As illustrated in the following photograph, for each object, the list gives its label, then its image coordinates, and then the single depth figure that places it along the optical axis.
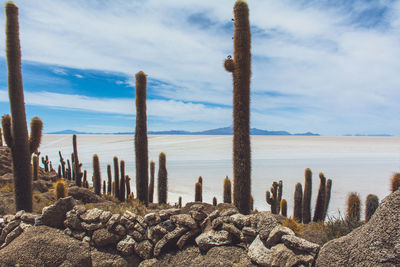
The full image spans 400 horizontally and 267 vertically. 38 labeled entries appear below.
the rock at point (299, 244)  4.11
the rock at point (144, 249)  5.60
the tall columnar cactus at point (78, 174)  18.45
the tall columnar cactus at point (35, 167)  17.50
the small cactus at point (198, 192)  12.61
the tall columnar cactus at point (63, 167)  22.98
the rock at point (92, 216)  6.08
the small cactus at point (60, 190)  8.30
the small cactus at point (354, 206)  7.55
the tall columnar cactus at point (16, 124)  8.33
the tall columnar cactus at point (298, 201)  11.56
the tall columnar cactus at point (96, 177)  15.28
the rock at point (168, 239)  5.50
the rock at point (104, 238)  5.80
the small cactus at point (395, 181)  6.84
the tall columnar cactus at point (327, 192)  11.78
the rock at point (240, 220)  5.12
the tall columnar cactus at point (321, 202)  11.37
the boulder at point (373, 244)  3.45
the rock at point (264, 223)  4.67
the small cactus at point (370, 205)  7.20
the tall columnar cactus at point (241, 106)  7.04
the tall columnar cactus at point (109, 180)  17.17
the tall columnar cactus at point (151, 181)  14.67
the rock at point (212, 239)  5.17
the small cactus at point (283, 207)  11.22
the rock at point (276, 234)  4.44
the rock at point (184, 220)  5.55
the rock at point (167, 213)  5.86
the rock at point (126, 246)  5.68
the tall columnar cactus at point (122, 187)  14.85
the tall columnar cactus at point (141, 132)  11.23
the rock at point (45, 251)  5.59
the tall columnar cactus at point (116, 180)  15.03
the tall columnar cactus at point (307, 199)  11.34
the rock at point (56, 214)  6.29
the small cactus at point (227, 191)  10.98
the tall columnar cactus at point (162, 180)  12.75
